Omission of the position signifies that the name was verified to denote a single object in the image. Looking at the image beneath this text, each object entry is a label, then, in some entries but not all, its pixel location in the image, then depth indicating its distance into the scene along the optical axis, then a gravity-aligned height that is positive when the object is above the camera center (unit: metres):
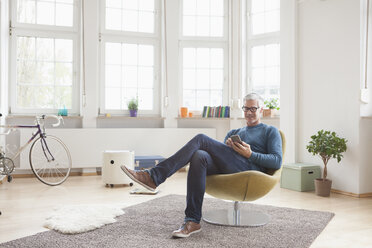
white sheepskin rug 2.65 -0.86
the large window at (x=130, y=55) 5.81 +0.86
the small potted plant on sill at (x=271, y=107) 5.38 +0.03
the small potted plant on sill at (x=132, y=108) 5.77 +0.01
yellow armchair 2.60 -0.58
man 2.56 -0.37
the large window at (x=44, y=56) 5.39 +0.79
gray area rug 2.36 -0.88
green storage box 4.32 -0.79
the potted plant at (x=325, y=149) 3.99 -0.44
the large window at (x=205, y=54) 6.14 +0.91
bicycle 4.97 -0.72
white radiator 5.31 -0.48
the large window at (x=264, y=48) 5.52 +0.95
